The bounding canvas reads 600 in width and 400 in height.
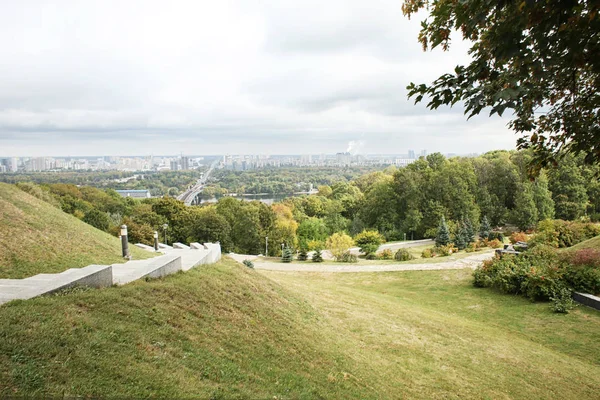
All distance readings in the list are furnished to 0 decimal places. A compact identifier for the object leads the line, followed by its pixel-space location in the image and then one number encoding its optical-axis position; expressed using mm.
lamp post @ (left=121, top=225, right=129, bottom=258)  10987
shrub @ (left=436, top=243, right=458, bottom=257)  26791
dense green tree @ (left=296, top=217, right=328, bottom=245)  45125
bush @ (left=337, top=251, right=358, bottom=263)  26444
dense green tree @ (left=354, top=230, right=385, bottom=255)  28828
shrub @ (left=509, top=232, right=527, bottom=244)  26667
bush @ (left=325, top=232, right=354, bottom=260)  27547
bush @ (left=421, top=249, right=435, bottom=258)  26678
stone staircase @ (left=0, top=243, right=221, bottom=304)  4680
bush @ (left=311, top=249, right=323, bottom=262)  26781
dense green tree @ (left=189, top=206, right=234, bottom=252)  36188
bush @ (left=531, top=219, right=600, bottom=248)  19927
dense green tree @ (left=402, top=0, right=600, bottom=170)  3303
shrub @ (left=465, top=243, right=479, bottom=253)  26544
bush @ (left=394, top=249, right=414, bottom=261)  25328
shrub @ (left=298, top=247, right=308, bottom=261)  28452
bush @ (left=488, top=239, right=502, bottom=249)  27339
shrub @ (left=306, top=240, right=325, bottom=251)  33353
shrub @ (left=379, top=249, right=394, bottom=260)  27112
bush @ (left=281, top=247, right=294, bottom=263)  27562
